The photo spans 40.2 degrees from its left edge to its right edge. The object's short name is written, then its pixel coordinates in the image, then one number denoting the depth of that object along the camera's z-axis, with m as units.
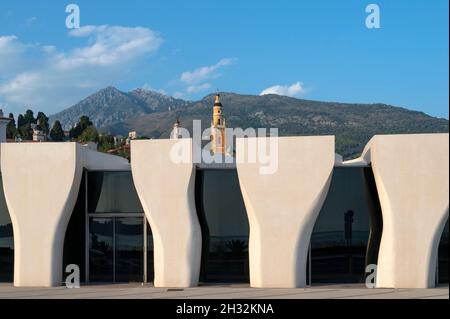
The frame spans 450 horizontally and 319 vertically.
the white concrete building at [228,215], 15.61
